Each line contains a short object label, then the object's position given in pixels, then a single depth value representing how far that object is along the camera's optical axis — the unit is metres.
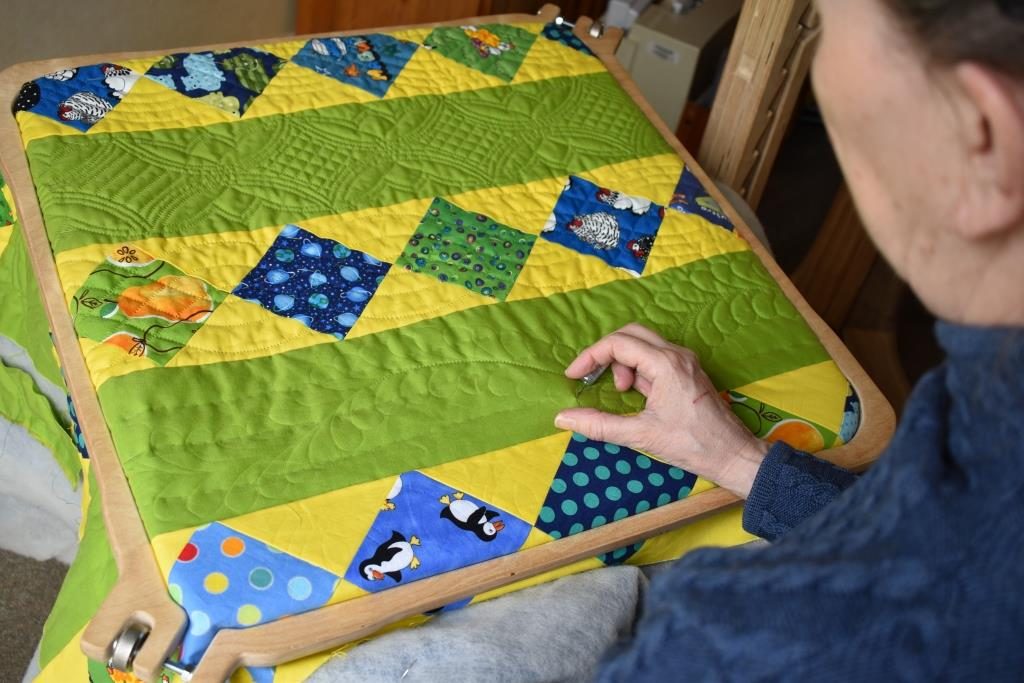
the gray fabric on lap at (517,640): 0.79
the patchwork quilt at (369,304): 0.85
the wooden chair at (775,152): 1.39
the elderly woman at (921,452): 0.43
